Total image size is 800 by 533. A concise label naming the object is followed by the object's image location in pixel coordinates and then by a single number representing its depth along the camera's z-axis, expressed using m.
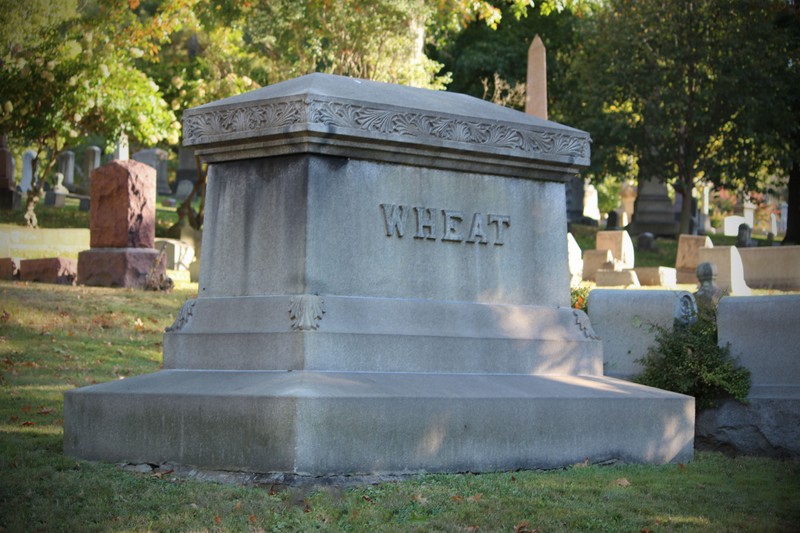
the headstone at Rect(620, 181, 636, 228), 70.50
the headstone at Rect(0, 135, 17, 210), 34.44
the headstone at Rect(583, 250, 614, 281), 27.44
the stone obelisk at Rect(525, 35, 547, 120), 21.22
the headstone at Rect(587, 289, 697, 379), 9.32
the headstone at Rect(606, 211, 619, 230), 45.34
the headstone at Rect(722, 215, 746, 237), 67.28
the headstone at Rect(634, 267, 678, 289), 25.33
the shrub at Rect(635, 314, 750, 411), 8.52
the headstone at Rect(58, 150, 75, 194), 52.25
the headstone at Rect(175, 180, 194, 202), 50.96
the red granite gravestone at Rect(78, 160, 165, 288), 19.02
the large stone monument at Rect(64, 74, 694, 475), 6.46
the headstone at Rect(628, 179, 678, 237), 42.31
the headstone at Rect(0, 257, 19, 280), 19.86
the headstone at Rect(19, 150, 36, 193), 49.49
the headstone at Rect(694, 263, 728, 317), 9.74
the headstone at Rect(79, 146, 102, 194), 47.16
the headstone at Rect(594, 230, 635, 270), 28.56
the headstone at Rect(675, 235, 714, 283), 27.44
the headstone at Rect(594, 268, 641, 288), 24.84
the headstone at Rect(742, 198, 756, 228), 71.81
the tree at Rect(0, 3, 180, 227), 25.67
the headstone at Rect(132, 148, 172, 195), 54.41
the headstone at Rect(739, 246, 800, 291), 24.38
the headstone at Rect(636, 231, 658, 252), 35.75
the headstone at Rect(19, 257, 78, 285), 19.42
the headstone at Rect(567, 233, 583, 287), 22.50
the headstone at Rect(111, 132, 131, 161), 40.25
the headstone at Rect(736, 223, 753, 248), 36.72
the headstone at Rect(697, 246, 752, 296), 22.78
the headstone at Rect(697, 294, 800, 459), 8.28
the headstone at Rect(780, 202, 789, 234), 76.12
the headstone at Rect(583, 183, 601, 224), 74.09
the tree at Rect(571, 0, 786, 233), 35.31
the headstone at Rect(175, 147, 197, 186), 52.81
